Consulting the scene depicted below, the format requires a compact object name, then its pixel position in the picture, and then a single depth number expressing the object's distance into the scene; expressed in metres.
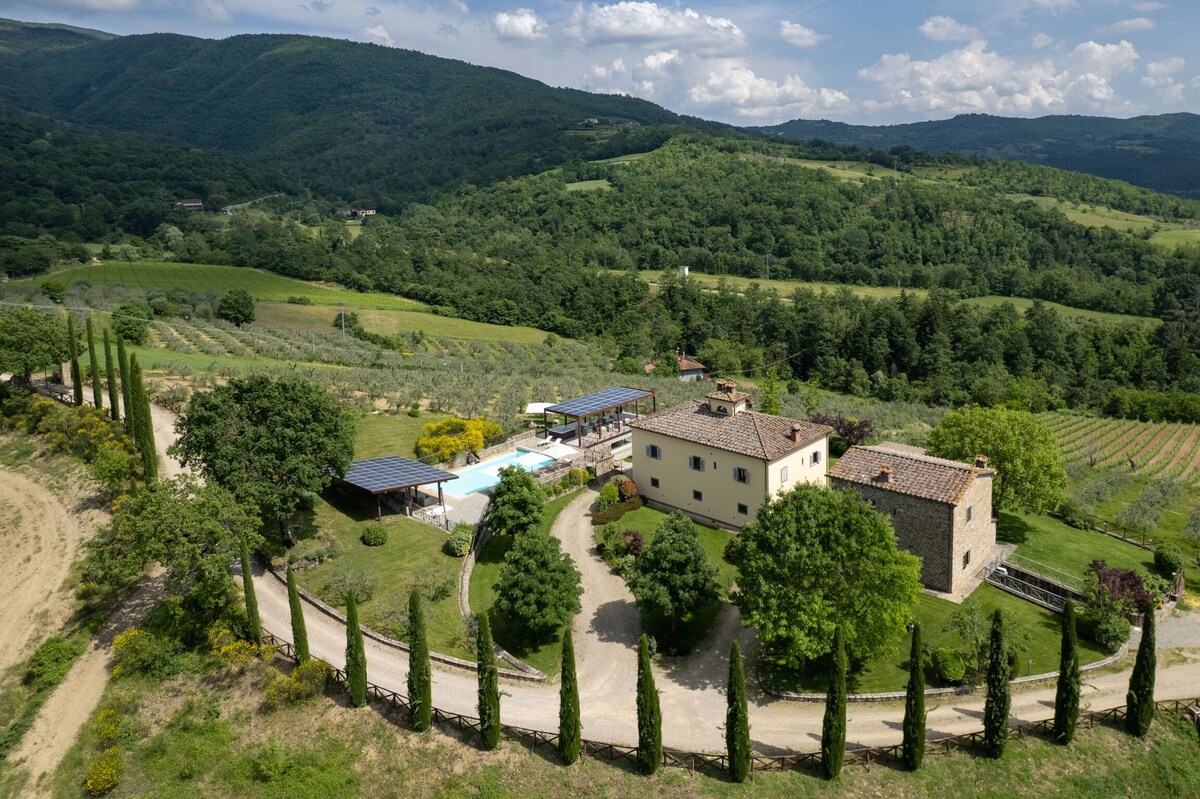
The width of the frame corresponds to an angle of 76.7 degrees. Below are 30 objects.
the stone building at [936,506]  34.16
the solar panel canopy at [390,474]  39.25
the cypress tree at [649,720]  23.47
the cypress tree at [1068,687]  24.40
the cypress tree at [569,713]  23.70
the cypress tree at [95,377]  48.78
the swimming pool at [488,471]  44.94
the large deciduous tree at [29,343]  50.01
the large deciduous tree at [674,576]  29.64
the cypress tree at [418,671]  24.88
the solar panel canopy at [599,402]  51.00
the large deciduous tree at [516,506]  36.22
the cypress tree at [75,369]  50.81
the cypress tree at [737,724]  22.91
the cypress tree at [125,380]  45.34
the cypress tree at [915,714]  23.20
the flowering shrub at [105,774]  24.92
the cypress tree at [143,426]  40.69
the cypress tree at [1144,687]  25.08
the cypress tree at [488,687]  24.28
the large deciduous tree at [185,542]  29.77
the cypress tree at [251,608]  29.22
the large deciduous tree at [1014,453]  39.75
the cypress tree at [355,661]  26.09
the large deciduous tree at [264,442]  34.06
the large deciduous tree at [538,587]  29.41
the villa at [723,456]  38.78
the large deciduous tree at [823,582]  26.98
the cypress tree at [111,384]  47.34
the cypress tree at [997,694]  23.95
